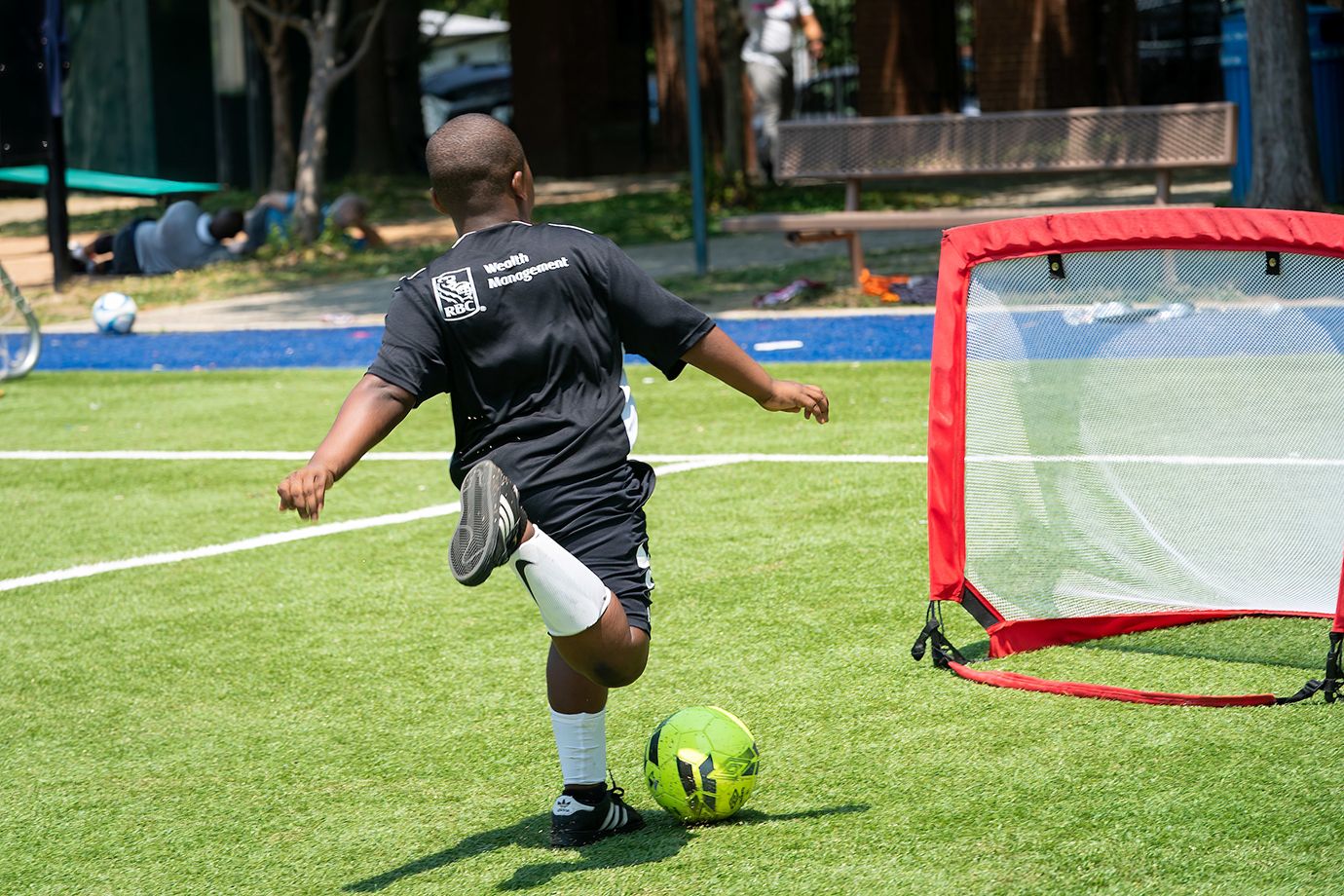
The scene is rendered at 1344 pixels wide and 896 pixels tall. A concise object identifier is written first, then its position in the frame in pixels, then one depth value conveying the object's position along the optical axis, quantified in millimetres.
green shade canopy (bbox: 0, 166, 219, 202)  22281
